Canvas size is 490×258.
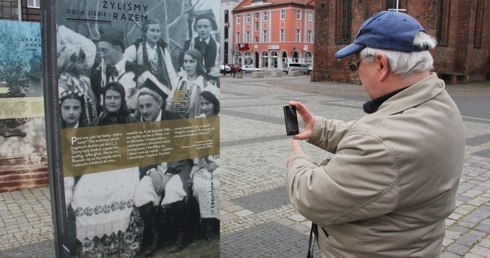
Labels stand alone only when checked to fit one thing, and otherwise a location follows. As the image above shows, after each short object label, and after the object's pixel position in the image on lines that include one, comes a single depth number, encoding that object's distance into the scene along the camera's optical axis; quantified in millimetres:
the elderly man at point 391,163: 1593
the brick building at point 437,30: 33031
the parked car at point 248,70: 60900
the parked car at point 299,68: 58253
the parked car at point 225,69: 53547
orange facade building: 74938
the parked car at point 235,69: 48856
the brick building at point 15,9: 30636
